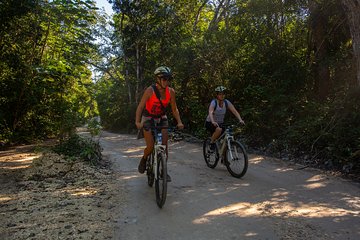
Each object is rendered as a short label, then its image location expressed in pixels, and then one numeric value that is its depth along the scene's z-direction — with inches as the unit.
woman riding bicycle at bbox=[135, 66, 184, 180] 213.0
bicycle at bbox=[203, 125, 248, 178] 263.1
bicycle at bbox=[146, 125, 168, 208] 189.6
